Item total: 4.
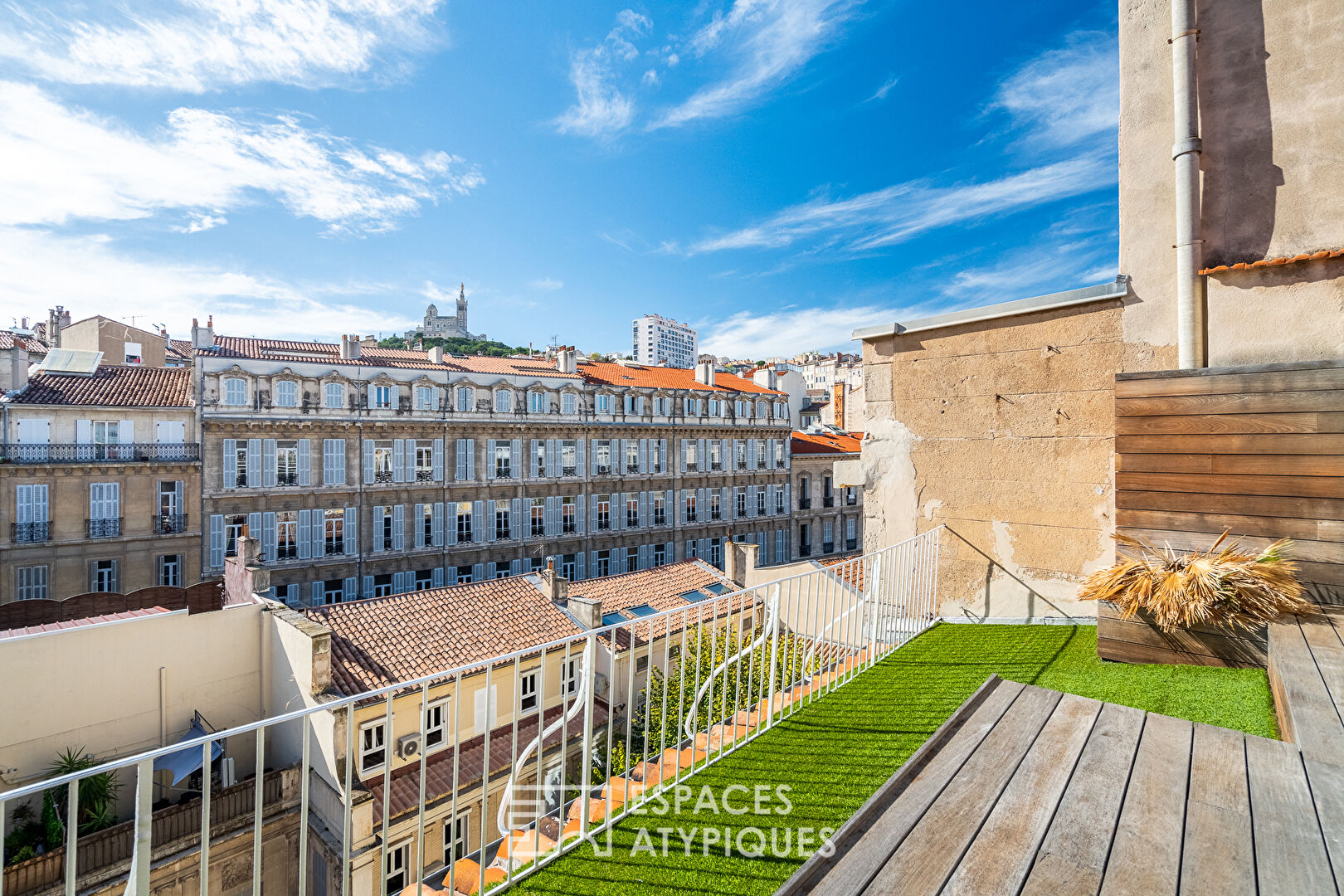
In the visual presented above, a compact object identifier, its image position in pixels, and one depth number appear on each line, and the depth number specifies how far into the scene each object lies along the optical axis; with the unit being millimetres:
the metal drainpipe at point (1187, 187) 5086
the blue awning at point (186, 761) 10594
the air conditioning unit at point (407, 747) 11609
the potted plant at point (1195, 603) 3945
